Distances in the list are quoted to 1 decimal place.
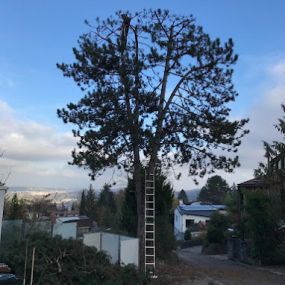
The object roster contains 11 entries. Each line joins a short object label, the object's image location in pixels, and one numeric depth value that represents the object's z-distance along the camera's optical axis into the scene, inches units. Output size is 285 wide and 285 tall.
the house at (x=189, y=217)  2011.3
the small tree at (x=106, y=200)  2128.8
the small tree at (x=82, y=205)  2161.0
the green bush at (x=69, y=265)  321.7
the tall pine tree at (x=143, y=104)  515.3
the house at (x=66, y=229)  488.0
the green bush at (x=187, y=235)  1717.4
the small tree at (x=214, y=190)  3170.2
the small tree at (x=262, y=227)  704.0
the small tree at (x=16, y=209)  645.1
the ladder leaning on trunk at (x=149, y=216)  531.5
